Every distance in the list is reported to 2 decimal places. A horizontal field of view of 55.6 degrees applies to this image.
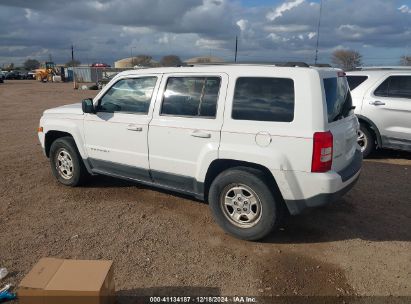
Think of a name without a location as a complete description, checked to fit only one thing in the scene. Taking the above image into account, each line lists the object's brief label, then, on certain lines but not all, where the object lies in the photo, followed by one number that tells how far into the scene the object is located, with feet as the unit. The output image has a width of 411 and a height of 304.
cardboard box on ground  8.85
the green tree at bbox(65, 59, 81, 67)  308.81
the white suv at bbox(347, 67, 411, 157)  23.79
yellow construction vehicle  179.83
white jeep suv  12.47
